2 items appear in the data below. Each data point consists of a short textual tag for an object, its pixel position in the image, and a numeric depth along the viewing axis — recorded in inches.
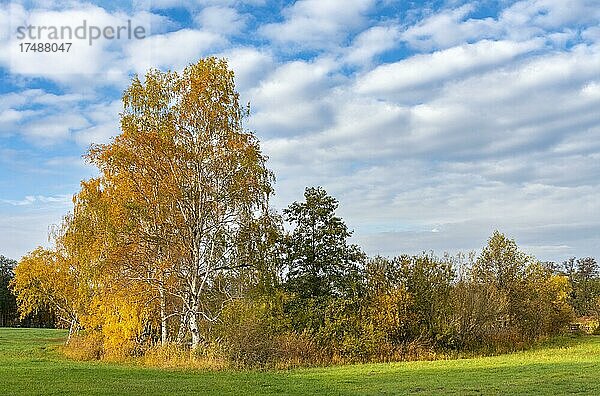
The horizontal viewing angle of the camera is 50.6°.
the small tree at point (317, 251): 1408.7
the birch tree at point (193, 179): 1289.4
